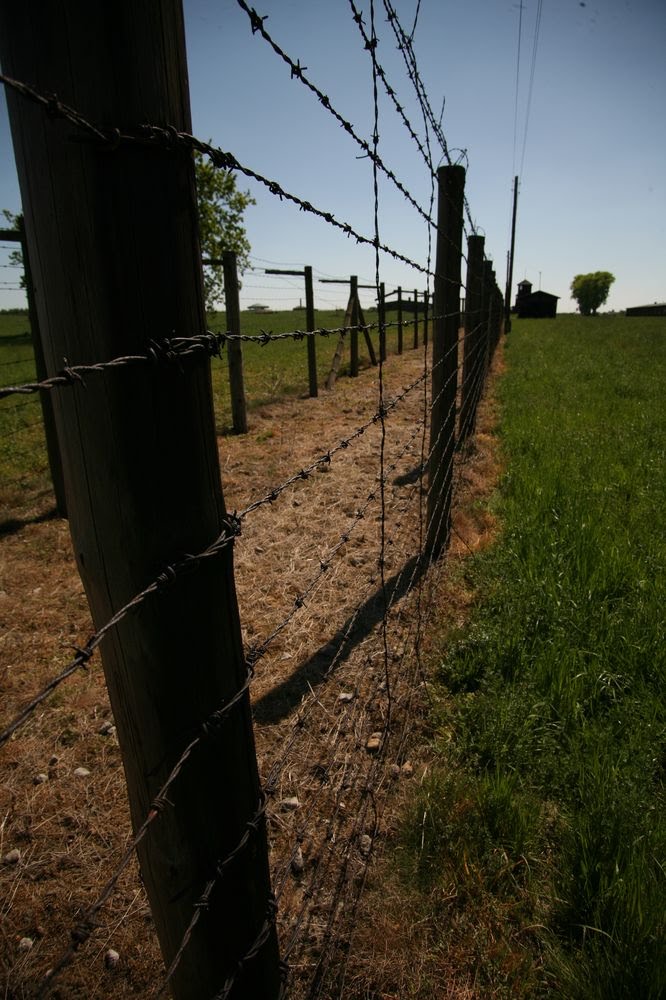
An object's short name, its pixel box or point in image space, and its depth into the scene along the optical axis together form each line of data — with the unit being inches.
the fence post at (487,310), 321.9
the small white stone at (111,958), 63.4
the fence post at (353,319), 418.3
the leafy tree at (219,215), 912.9
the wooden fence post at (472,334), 210.2
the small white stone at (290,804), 81.8
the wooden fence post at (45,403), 154.7
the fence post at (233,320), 256.1
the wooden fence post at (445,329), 130.8
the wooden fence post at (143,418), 26.9
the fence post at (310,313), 338.6
